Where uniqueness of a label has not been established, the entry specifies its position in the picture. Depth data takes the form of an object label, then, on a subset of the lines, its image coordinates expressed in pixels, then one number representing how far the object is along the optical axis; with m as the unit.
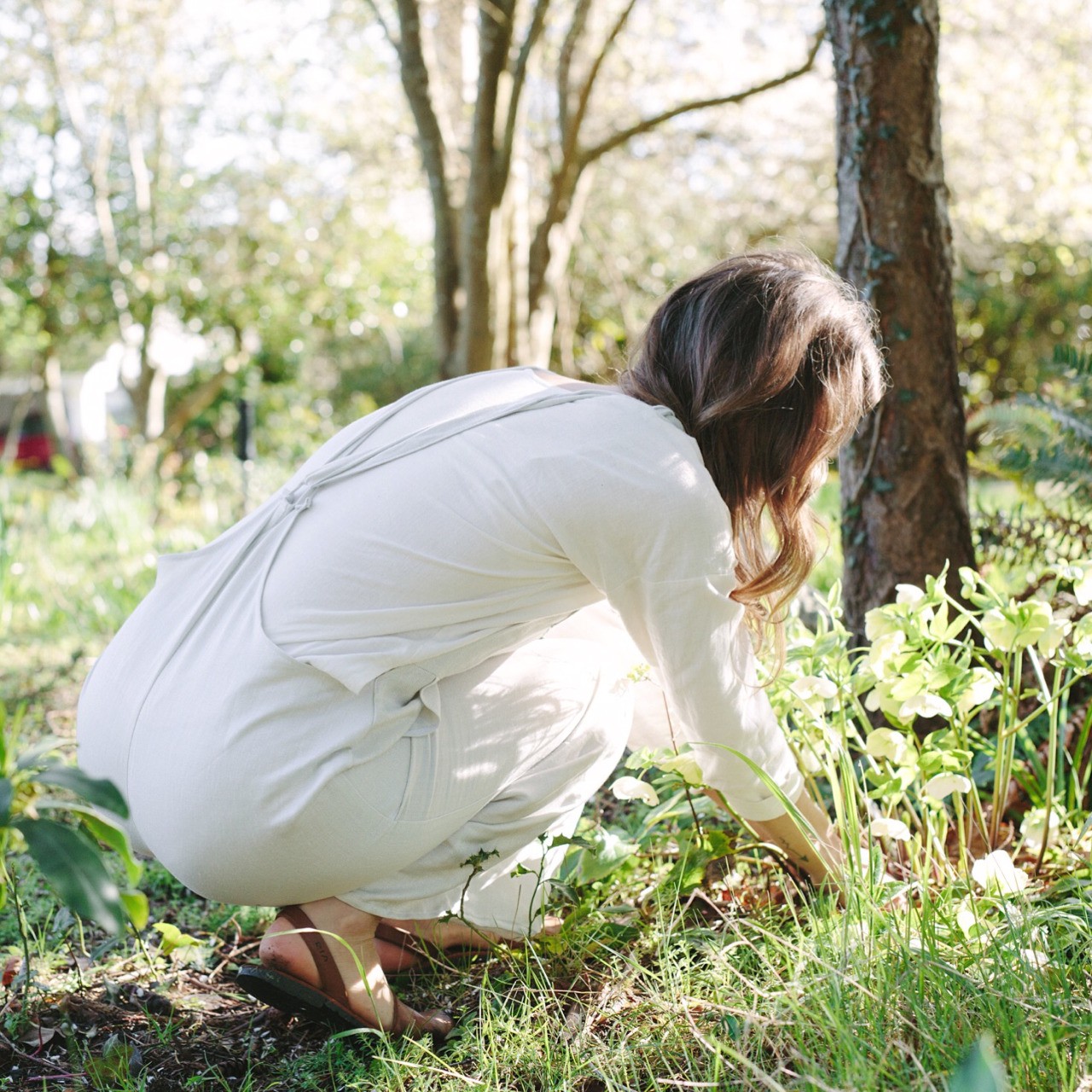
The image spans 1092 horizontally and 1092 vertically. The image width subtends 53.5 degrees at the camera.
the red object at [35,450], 18.22
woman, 1.53
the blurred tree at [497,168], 5.48
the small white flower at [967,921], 1.55
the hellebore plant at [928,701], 1.64
